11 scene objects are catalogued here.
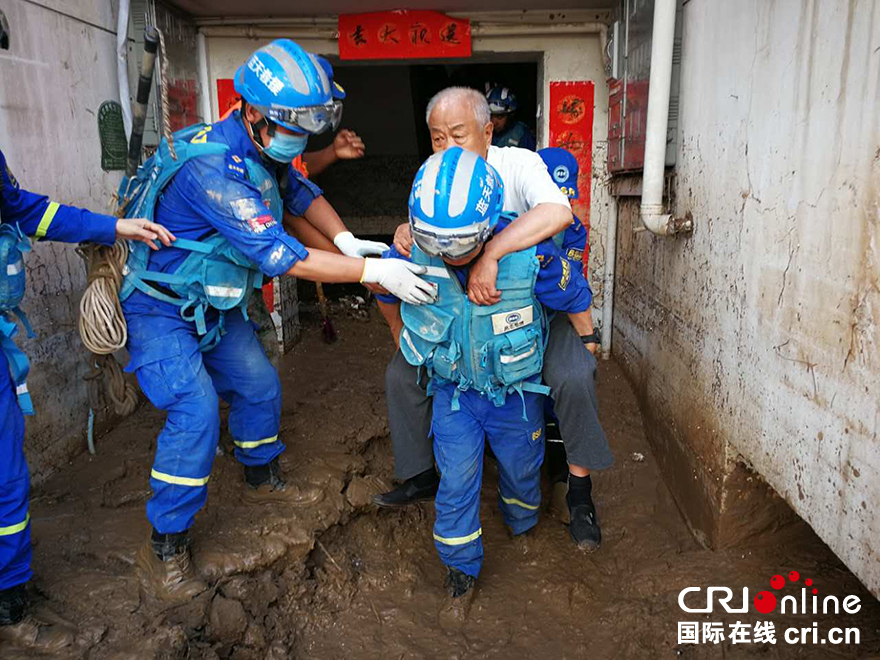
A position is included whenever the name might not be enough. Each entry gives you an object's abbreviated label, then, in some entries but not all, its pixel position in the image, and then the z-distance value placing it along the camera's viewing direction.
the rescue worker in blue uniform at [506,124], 5.37
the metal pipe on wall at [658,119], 3.44
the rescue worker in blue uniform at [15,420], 2.43
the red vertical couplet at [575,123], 5.20
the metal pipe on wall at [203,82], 5.07
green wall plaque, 4.03
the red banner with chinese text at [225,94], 5.15
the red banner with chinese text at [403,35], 4.93
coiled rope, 2.79
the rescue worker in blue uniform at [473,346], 2.48
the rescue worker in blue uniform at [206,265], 2.66
